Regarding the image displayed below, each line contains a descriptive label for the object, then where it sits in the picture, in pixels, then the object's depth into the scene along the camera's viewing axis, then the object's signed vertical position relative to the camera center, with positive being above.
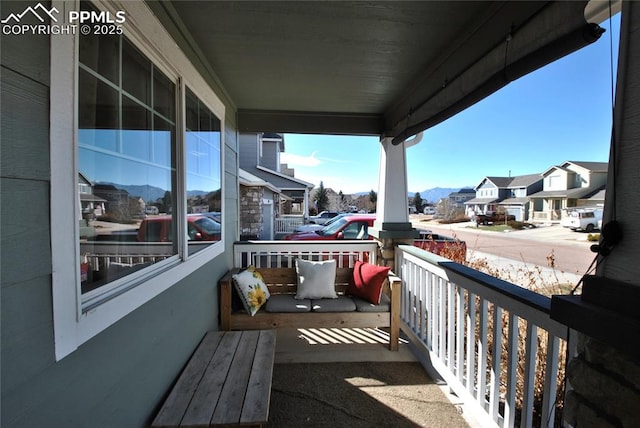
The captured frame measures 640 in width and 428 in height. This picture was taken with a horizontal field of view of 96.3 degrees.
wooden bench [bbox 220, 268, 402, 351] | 2.61 -1.01
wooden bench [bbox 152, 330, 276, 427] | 1.42 -1.03
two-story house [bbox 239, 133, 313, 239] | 7.91 +0.82
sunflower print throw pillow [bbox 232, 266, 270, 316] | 2.63 -0.77
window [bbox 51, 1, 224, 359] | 0.89 +0.16
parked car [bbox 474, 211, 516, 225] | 17.89 -0.57
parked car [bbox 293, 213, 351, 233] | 7.98 -0.57
